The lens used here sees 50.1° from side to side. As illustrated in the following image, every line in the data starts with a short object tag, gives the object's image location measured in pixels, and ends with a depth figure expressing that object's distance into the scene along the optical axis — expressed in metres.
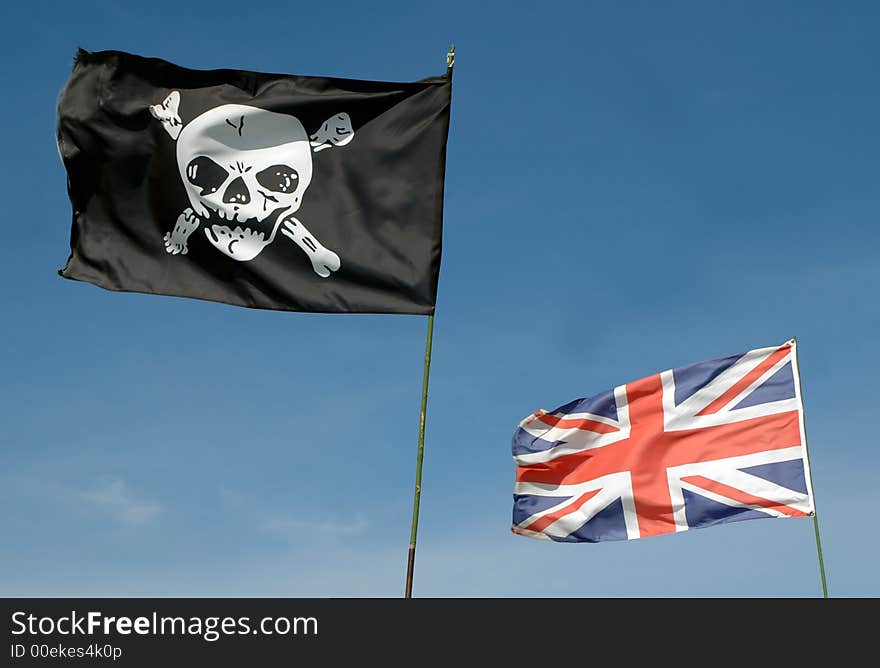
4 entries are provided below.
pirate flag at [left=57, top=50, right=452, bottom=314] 13.07
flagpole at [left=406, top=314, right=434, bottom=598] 10.89
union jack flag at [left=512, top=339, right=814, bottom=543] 18.83
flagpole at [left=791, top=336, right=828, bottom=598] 16.82
